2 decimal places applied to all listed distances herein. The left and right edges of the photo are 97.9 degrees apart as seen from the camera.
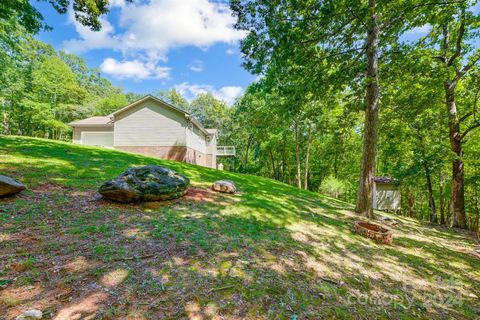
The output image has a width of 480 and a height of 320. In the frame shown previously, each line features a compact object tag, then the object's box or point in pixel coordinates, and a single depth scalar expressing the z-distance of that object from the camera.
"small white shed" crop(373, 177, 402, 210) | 14.77
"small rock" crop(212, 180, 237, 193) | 8.00
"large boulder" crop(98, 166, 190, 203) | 5.29
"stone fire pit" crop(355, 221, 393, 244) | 5.34
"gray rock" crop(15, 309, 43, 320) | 2.01
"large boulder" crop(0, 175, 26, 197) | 4.57
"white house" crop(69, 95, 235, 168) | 17.00
